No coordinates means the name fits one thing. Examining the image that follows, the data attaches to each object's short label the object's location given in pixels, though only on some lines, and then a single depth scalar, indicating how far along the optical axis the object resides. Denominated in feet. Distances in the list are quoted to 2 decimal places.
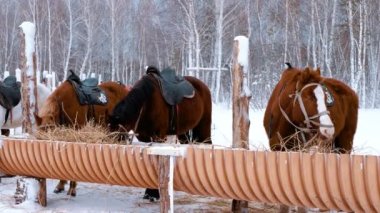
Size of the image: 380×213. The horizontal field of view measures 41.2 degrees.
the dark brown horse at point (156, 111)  18.72
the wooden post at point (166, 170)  13.83
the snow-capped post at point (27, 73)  19.43
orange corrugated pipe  11.65
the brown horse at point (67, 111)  19.48
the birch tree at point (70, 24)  89.79
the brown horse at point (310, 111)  15.52
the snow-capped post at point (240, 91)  16.12
